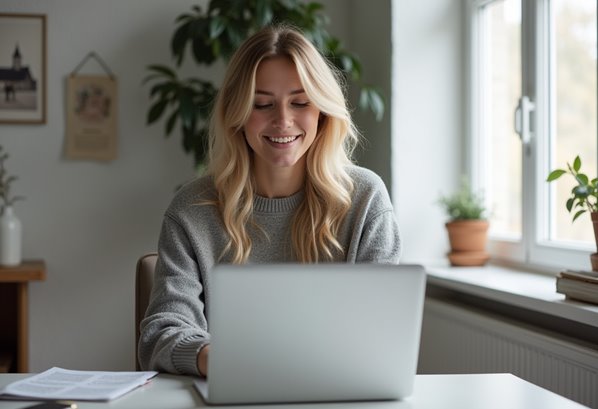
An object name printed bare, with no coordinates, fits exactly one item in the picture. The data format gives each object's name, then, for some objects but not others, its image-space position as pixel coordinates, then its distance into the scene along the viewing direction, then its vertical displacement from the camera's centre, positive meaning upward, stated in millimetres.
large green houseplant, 3271 +662
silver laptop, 1153 -172
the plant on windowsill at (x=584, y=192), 2107 +46
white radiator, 2096 -420
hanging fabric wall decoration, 3688 +425
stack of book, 2039 -190
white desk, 1235 -291
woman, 1852 +53
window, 2615 +325
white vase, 3371 -120
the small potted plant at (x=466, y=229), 3049 -70
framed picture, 3619 +623
